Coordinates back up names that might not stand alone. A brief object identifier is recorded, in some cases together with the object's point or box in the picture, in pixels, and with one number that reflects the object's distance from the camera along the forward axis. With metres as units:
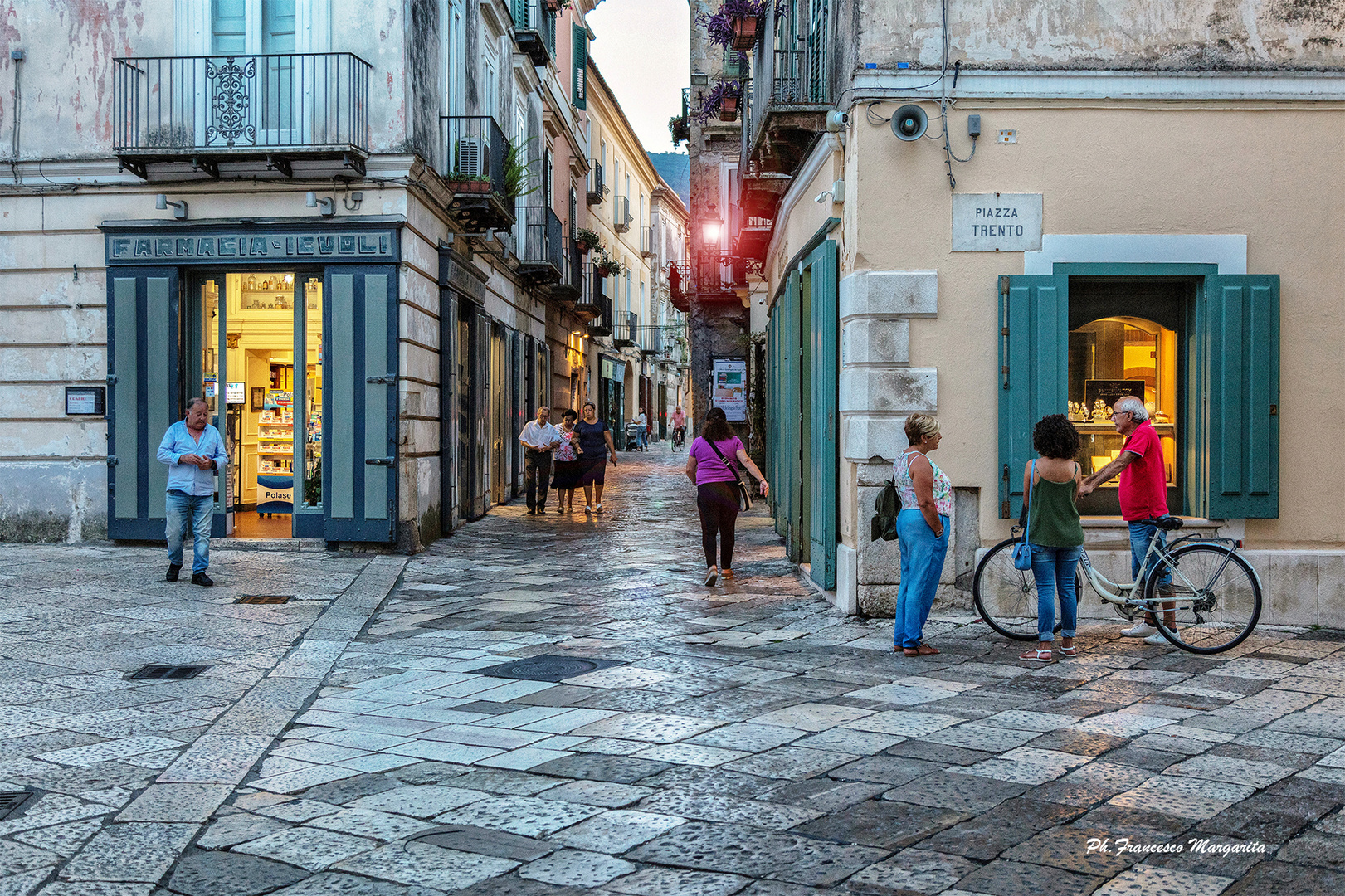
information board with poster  22.00
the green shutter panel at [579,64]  28.09
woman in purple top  10.75
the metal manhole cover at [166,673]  6.64
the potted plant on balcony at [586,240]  27.23
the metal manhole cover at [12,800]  4.27
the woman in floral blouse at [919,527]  7.34
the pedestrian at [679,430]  45.49
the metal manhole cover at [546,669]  6.73
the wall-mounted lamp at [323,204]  12.62
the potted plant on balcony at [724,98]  19.45
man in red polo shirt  7.86
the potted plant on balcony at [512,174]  16.41
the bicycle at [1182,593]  7.45
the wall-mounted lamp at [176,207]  12.74
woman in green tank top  7.16
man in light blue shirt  10.33
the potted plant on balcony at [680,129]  26.94
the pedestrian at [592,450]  17.70
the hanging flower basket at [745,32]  14.26
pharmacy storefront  12.69
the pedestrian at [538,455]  17.72
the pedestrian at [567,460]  17.75
